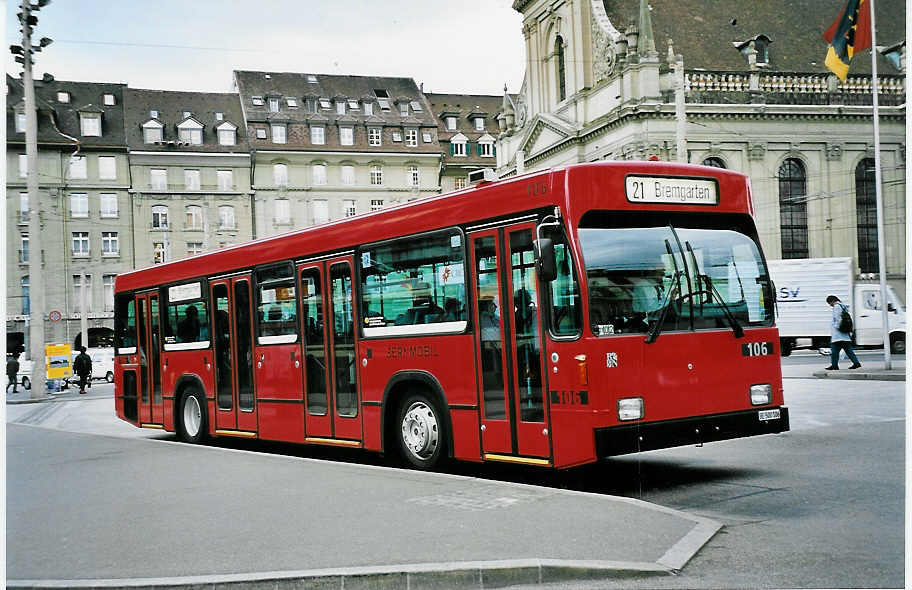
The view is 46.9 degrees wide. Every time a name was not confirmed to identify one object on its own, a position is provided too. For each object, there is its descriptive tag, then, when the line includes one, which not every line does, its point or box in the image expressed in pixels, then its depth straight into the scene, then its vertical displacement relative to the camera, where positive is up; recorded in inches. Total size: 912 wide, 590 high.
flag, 615.5 +171.5
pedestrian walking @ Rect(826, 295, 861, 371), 960.3 -28.5
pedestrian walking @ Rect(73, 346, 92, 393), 1573.6 -60.6
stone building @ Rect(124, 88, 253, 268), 1729.8 +308.0
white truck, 1630.2 +8.3
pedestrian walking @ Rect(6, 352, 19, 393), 1243.0 -50.6
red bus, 366.0 -4.1
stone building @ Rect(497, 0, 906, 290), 1829.5 +428.2
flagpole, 598.2 +50.4
